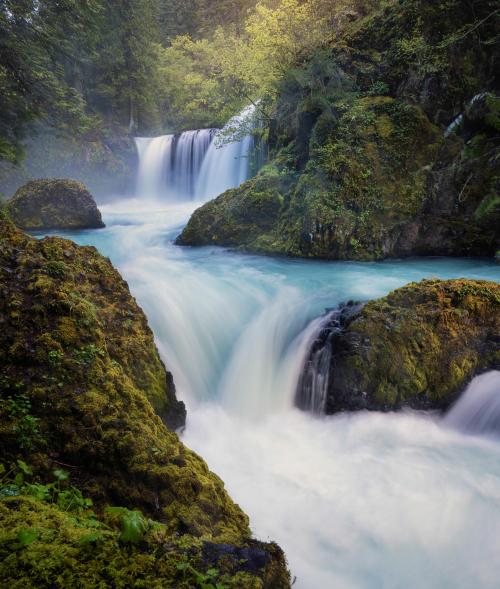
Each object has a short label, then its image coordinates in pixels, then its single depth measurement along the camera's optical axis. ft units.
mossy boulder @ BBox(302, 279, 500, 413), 15.64
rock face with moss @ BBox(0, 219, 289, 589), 4.42
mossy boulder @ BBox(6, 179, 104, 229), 38.34
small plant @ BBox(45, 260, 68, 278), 10.93
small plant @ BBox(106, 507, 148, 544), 4.63
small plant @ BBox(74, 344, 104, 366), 9.09
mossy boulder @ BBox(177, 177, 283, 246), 32.65
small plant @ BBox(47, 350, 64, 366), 8.66
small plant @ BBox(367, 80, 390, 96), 32.58
